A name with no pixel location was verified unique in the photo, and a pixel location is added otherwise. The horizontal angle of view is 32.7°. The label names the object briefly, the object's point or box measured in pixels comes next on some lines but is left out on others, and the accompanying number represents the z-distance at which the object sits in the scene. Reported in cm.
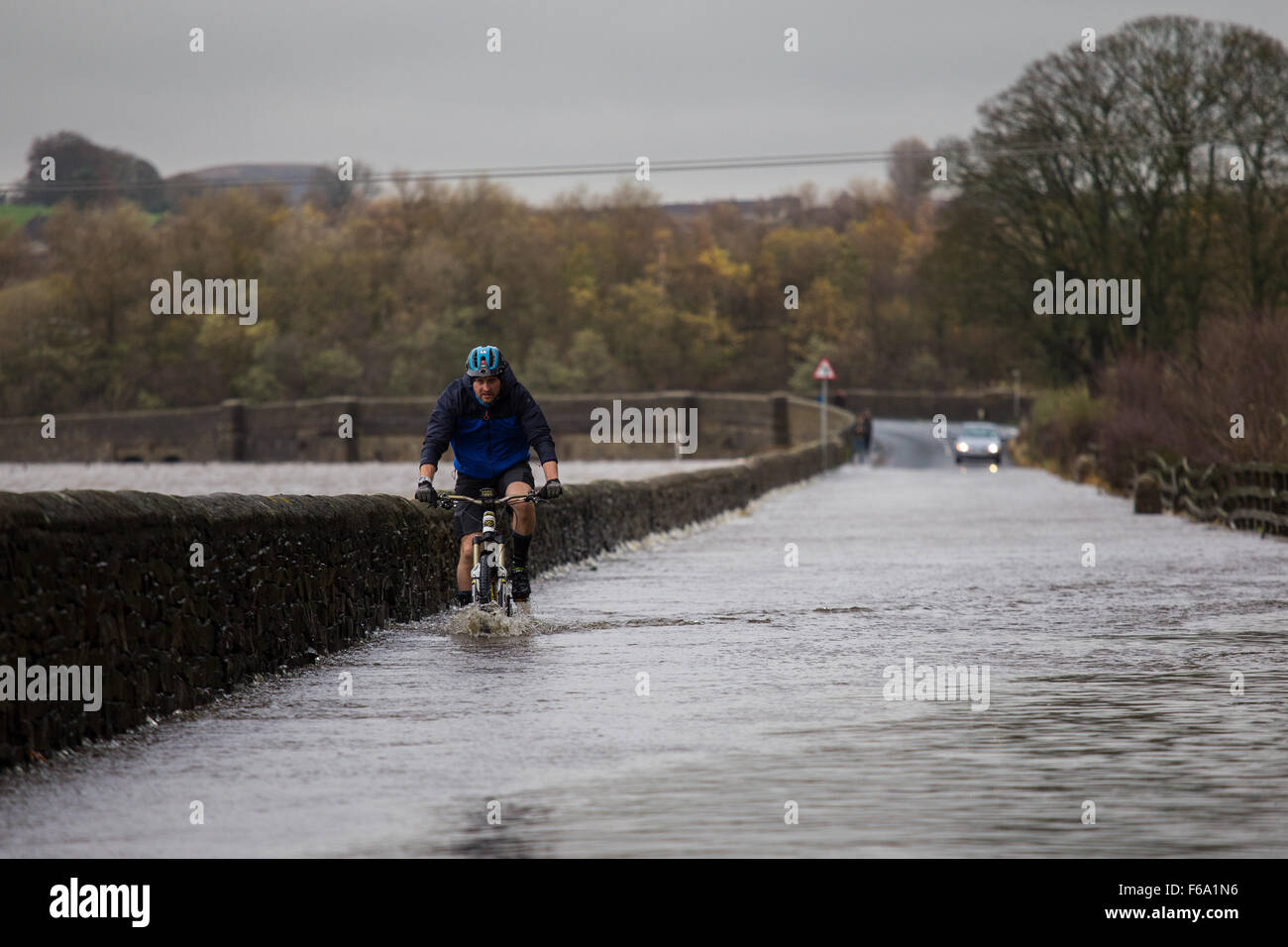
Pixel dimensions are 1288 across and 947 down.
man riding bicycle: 1446
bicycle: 1476
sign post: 6859
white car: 7931
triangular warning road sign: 6887
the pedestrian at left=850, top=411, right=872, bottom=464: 8300
